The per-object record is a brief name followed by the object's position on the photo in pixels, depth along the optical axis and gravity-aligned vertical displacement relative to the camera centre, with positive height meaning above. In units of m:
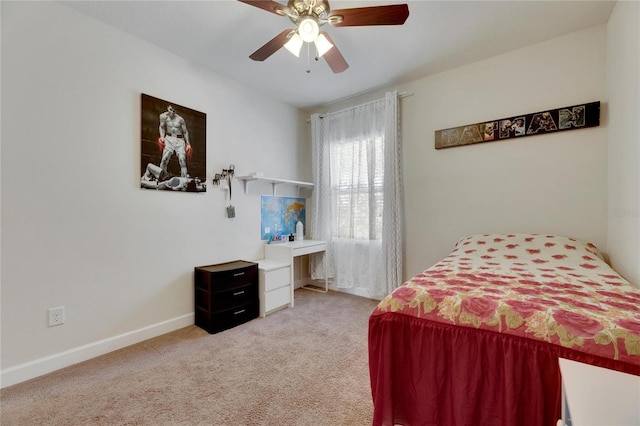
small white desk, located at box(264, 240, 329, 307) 3.12 -0.43
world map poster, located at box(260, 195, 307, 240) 3.40 -0.01
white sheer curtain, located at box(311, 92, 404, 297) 3.13 +0.24
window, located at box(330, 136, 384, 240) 3.30 +0.34
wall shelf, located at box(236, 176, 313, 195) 3.04 +0.41
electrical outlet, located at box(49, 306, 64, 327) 1.86 -0.71
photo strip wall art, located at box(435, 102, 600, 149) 2.22 +0.81
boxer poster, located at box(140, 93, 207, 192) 2.33 +0.64
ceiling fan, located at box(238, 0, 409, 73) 1.57 +1.23
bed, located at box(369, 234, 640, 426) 0.96 -0.51
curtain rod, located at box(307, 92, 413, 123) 3.13 +1.40
